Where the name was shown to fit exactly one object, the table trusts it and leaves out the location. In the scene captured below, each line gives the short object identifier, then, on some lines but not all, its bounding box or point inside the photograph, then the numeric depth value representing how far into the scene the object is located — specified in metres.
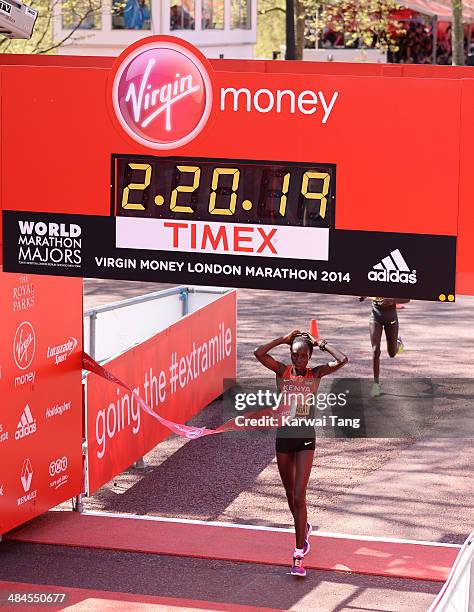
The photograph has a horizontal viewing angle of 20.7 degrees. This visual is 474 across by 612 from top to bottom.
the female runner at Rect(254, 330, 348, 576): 10.44
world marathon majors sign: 8.77
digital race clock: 8.96
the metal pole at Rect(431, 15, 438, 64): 59.96
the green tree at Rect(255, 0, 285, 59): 68.25
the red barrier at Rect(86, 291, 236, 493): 12.13
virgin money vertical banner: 10.98
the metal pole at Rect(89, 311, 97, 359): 14.44
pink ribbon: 12.08
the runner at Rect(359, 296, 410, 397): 16.17
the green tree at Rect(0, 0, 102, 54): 30.89
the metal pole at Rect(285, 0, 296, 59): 39.12
